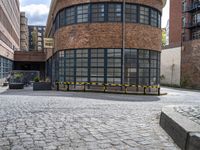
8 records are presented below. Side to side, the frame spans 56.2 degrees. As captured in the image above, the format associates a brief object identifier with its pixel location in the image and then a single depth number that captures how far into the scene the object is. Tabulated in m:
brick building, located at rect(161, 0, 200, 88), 28.63
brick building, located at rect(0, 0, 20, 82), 27.29
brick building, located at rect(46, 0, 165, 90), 16.11
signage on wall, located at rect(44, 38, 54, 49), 19.88
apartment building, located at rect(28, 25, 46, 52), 83.70
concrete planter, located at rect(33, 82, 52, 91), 17.68
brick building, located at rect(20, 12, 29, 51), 64.89
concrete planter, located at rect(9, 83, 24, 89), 20.00
